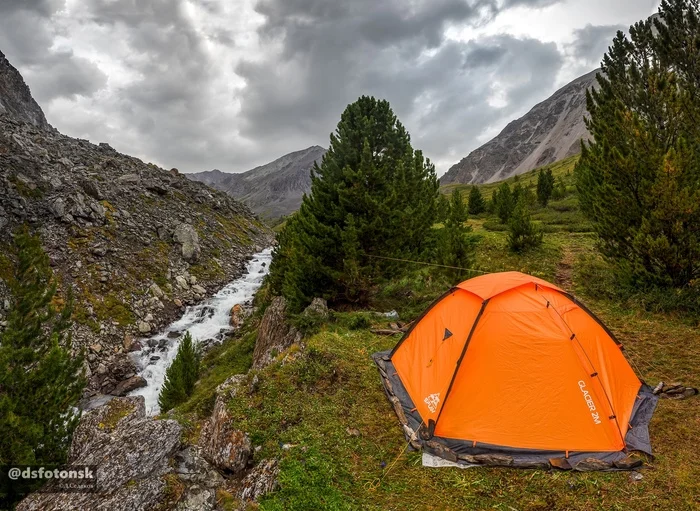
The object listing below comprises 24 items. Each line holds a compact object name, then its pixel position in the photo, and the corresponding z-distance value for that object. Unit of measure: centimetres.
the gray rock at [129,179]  4588
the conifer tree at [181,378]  1566
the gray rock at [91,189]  3772
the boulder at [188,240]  3816
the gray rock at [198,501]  571
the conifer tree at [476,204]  3897
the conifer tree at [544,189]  3544
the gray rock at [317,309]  1266
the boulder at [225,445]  684
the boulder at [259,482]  588
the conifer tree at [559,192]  3753
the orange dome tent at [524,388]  607
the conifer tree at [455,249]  1407
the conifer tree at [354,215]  1345
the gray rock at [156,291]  3028
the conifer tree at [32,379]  899
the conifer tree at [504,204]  2806
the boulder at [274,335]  1314
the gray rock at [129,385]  2019
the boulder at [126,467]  581
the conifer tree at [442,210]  2862
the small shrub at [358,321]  1225
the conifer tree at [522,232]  1886
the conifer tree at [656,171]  1017
